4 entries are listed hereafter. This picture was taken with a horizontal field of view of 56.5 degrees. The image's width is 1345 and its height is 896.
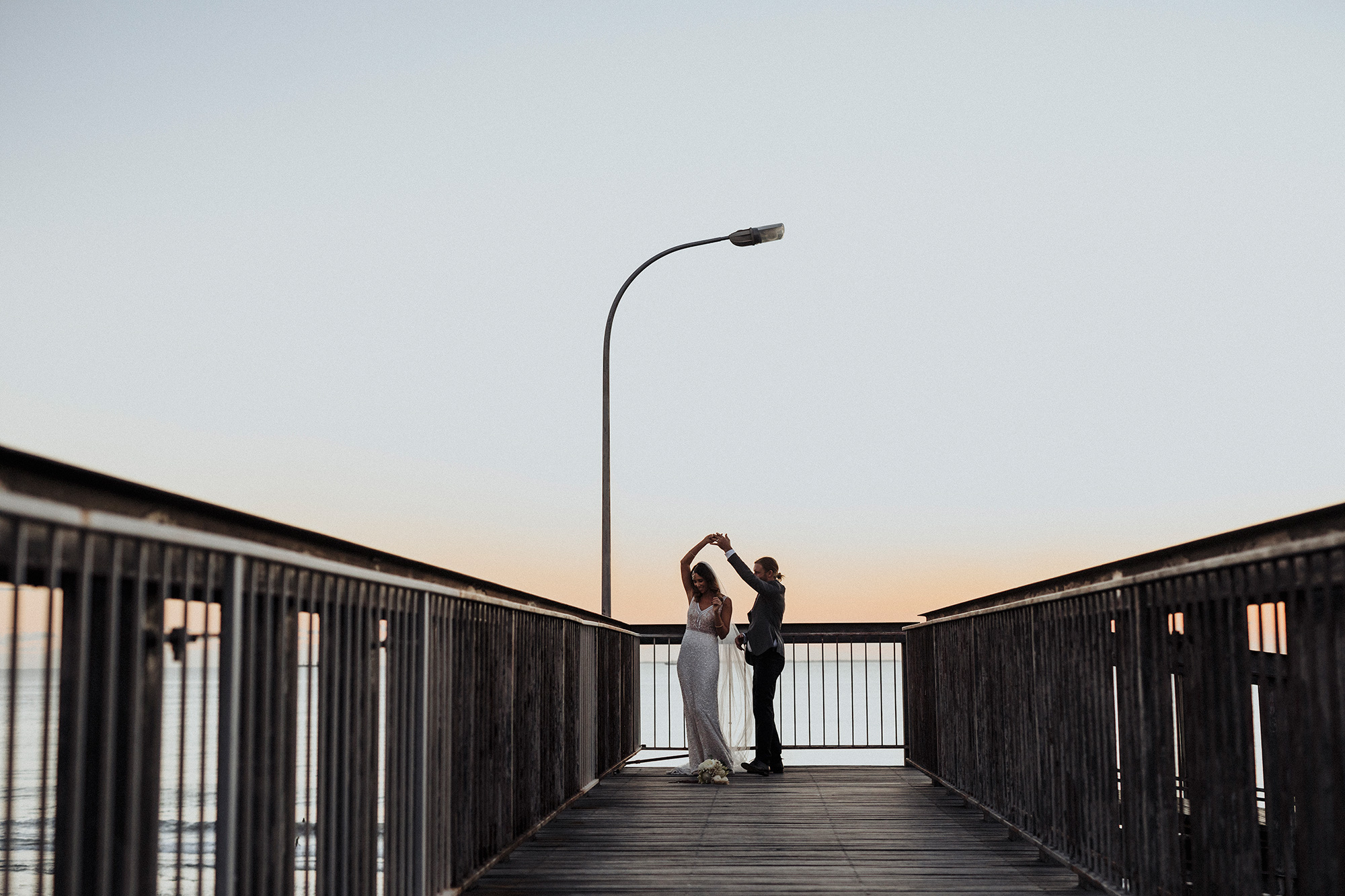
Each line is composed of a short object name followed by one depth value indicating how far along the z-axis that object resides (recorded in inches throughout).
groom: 486.0
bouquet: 450.0
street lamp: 586.9
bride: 479.8
